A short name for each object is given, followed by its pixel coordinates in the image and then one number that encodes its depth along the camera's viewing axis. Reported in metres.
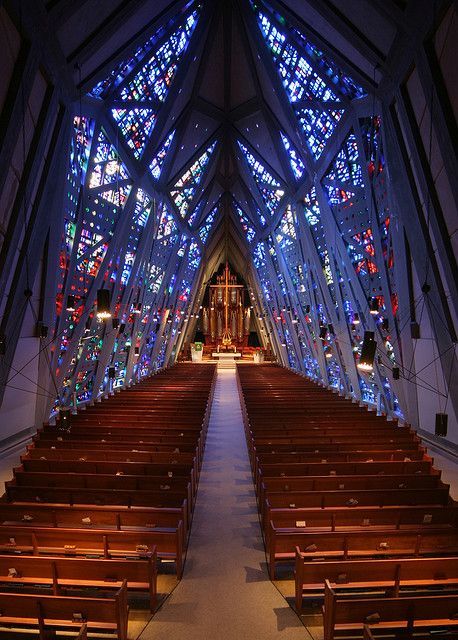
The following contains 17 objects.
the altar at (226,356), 35.94
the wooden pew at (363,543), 4.85
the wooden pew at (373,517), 5.49
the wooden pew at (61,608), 3.47
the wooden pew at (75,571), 4.14
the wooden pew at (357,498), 6.02
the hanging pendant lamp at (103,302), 10.88
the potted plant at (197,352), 36.78
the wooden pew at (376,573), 4.14
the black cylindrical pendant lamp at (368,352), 9.58
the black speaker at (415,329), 9.56
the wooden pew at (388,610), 3.46
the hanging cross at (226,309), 39.00
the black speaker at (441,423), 7.79
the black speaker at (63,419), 8.74
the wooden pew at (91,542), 4.81
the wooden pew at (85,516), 5.45
